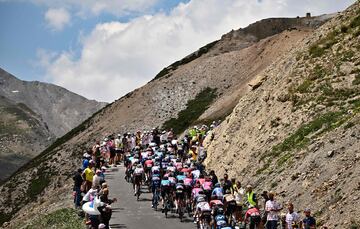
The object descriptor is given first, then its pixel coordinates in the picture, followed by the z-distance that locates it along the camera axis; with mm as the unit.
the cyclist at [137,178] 29831
